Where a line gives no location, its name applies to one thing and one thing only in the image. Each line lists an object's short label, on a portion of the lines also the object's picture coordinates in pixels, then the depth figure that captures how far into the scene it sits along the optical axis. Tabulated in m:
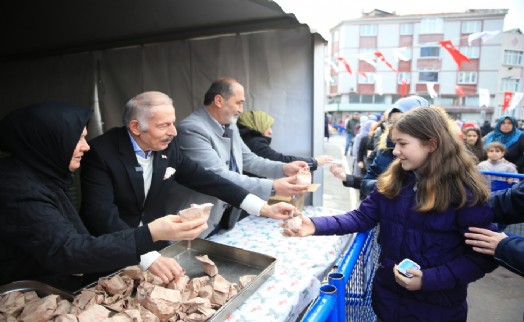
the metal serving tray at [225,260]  1.96
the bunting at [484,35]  11.79
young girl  1.75
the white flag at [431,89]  17.31
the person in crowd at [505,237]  1.58
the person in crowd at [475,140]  6.08
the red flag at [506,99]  16.92
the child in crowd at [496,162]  5.24
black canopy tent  3.89
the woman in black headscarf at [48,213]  1.40
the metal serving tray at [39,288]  1.52
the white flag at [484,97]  17.53
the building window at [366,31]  37.84
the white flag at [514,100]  16.27
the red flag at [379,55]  13.59
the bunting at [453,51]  11.02
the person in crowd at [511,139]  6.22
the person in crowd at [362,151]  7.41
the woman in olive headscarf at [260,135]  3.98
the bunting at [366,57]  13.98
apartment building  34.31
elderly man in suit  2.01
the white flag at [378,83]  19.12
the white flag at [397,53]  14.24
